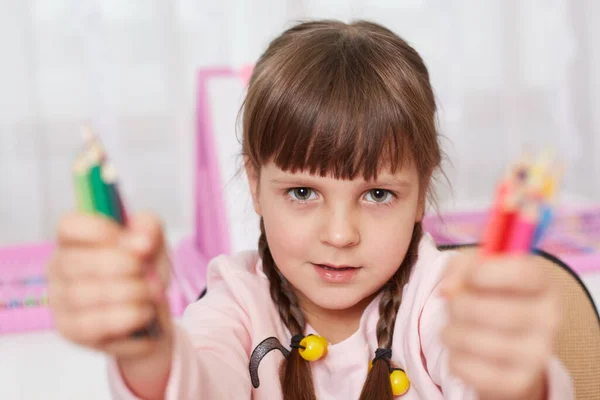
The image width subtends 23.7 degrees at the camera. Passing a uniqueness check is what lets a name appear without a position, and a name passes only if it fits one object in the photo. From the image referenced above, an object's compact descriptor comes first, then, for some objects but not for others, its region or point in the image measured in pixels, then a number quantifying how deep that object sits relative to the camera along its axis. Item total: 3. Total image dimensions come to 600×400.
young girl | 0.97
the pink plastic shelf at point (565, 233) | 1.49
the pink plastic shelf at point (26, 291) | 1.41
